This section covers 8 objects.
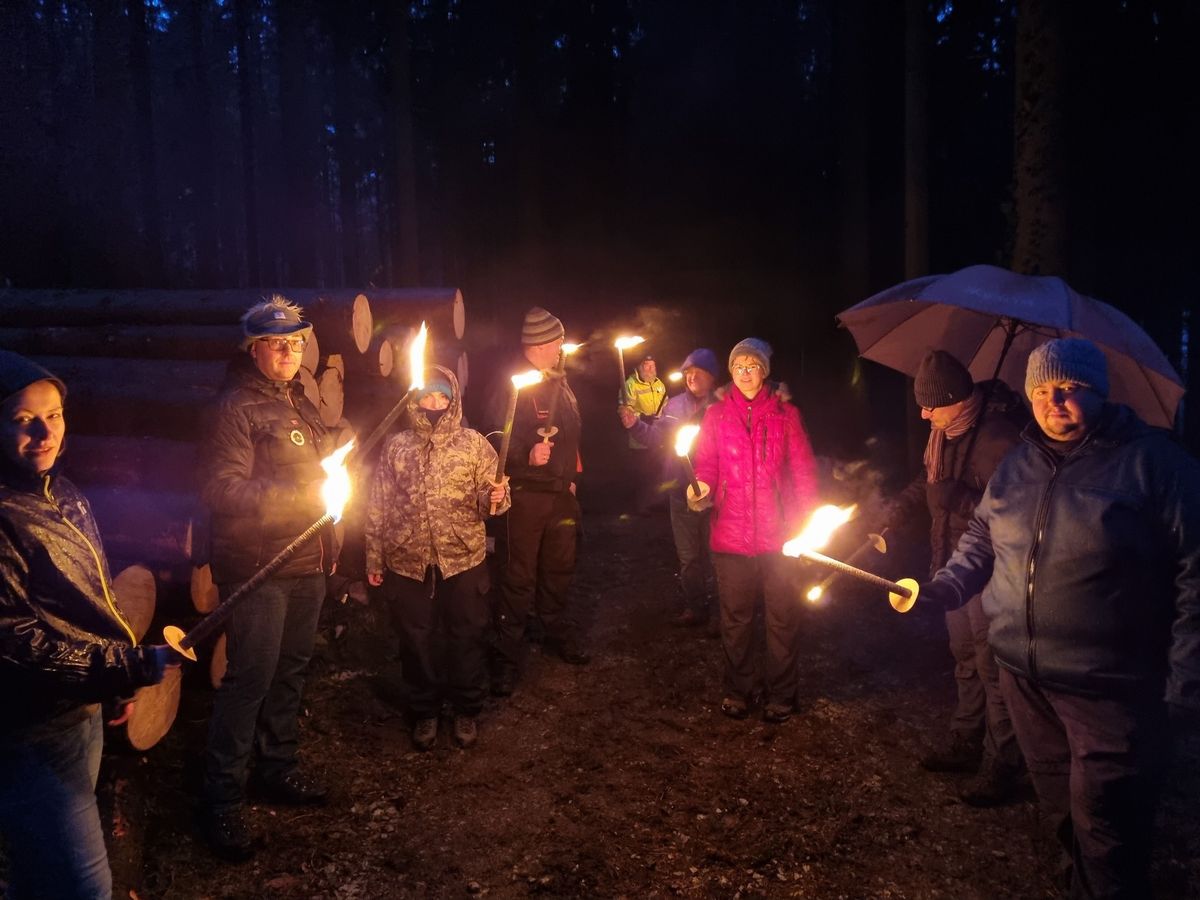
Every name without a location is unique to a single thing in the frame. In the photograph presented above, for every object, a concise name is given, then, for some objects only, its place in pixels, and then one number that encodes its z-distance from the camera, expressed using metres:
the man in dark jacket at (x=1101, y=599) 2.97
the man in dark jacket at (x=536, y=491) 6.28
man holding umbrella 4.45
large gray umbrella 4.10
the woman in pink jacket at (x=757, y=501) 5.46
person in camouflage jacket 5.21
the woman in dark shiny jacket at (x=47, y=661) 2.50
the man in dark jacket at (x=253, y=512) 4.03
